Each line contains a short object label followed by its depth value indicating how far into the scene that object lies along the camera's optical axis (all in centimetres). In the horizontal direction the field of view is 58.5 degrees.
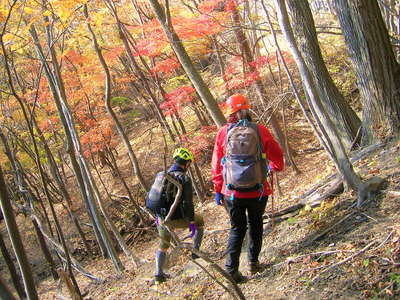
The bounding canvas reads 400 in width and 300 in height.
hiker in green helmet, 431
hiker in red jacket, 328
